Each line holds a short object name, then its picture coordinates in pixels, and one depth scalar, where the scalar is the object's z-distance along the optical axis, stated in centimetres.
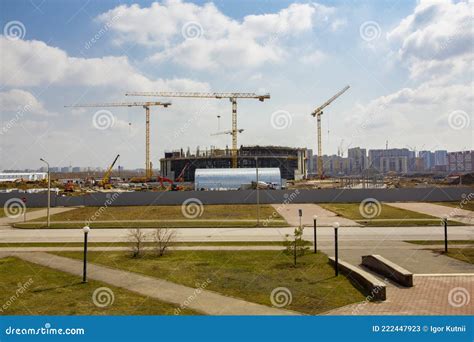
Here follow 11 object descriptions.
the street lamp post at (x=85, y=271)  1556
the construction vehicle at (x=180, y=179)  10414
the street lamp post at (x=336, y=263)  1630
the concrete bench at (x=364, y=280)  1304
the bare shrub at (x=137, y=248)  2061
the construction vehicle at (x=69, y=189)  7026
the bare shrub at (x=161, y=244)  2116
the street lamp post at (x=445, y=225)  2130
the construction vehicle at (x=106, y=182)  8878
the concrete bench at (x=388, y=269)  1443
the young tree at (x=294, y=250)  1874
